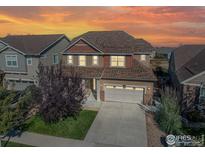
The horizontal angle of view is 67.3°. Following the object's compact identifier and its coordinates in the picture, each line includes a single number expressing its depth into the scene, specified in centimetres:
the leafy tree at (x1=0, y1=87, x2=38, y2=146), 805
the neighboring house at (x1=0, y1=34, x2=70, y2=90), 1681
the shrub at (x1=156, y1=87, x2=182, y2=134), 1077
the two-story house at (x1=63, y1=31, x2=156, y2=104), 1475
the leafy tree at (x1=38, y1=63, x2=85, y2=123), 1018
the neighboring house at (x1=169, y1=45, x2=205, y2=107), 1312
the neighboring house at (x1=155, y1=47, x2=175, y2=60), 4734
